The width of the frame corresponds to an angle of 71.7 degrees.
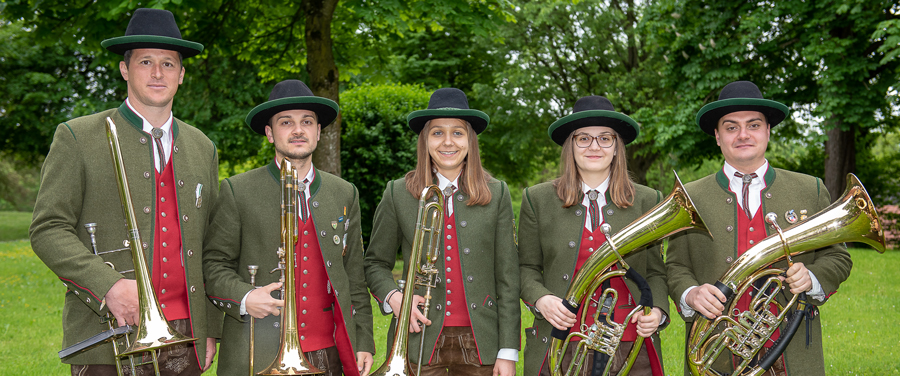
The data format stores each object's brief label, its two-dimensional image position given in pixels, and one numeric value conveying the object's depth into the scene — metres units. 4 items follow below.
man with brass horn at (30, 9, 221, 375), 3.08
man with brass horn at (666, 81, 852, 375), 3.74
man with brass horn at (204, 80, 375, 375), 3.72
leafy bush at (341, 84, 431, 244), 12.62
